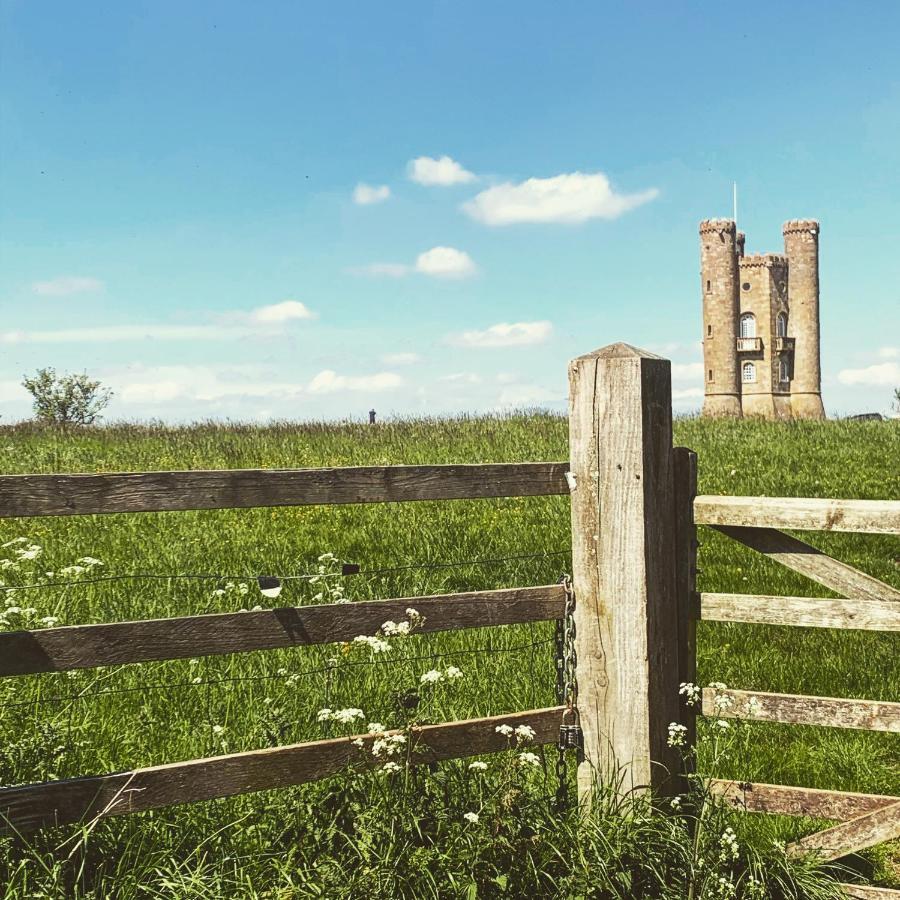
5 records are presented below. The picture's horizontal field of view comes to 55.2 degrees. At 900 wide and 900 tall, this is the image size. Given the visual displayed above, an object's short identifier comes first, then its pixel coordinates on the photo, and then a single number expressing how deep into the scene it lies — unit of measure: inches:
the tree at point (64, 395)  2421.3
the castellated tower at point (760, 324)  2290.8
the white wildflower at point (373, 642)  124.8
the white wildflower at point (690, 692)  140.7
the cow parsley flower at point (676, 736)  135.0
